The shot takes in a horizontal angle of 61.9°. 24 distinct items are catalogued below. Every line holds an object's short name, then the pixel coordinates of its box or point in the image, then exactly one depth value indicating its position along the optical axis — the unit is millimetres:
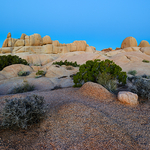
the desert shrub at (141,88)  5398
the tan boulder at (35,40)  44219
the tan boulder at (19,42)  44406
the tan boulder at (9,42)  44938
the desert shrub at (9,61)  15417
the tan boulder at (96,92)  5628
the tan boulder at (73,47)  48031
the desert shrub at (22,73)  13116
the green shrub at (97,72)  7871
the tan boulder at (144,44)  50753
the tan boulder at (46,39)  46000
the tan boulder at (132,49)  43225
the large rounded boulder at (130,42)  50844
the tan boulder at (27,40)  44188
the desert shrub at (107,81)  6848
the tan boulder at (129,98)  4962
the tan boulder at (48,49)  43969
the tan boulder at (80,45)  48156
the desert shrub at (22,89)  8219
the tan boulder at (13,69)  12962
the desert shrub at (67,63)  18133
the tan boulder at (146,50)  39138
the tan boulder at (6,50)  42375
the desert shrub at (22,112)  3023
